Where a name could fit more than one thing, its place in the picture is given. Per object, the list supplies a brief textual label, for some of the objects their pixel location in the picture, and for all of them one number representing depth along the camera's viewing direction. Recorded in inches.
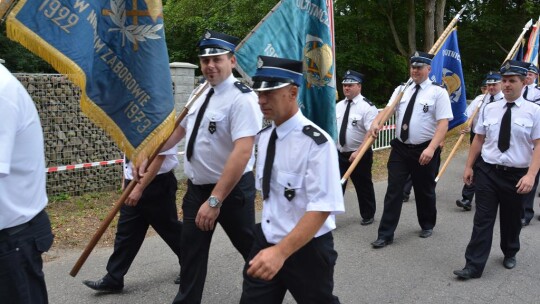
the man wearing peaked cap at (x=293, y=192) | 104.4
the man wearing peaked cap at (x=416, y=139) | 236.4
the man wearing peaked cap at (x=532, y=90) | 312.3
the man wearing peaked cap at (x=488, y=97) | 305.6
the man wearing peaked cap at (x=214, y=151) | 144.6
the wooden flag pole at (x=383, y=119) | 242.4
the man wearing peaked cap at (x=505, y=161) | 194.4
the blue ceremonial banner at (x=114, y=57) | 118.0
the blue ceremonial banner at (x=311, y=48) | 182.1
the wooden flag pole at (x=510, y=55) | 333.4
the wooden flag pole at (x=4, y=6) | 103.0
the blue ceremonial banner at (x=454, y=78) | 303.9
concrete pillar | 338.6
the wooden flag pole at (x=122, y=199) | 146.6
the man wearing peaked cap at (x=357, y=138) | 275.4
